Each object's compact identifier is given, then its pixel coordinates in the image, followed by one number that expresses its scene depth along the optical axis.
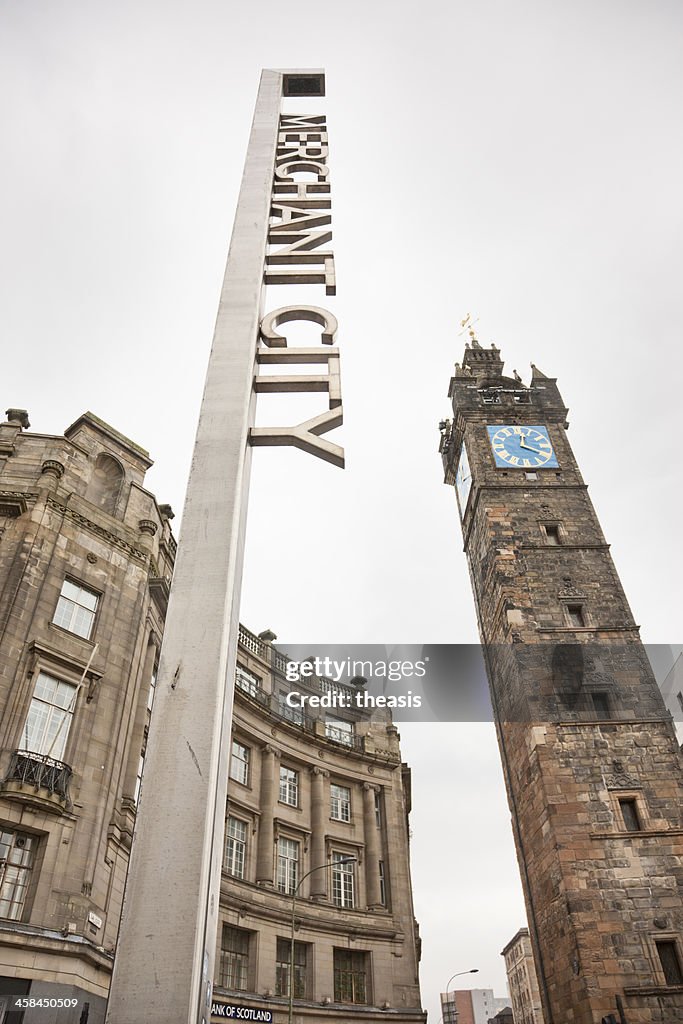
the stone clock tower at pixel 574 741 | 24.45
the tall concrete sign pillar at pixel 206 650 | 3.10
